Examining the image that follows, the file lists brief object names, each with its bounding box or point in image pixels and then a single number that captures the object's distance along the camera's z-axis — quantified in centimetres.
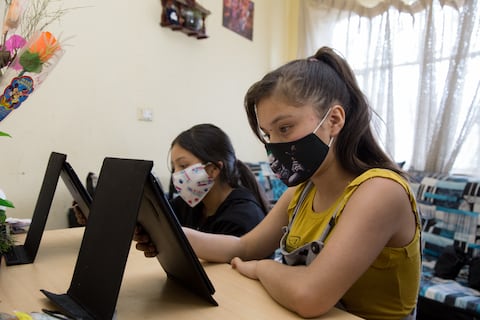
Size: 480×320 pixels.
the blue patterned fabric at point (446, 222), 196
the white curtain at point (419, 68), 257
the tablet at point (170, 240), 63
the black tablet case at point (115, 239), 61
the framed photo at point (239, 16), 310
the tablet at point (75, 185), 102
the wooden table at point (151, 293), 68
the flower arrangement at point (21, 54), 71
